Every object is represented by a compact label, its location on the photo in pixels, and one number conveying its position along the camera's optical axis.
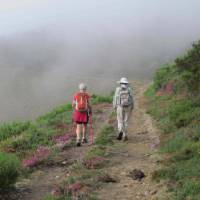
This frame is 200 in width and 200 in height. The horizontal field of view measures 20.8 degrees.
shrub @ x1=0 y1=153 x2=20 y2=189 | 11.70
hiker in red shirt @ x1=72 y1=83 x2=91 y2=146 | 17.47
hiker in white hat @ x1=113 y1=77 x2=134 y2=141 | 17.75
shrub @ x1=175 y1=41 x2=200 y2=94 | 22.41
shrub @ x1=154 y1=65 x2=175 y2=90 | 35.11
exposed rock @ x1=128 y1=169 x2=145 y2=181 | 12.64
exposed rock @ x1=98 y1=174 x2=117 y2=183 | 12.52
